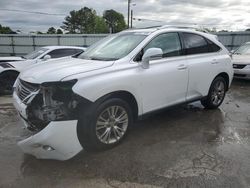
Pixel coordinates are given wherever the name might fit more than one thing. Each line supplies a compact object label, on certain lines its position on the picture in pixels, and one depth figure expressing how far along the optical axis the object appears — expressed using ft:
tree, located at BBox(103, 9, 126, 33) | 179.57
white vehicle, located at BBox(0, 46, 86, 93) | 18.99
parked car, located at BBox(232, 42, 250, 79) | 22.20
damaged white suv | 8.08
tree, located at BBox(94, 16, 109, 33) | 157.99
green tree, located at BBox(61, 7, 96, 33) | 177.87
